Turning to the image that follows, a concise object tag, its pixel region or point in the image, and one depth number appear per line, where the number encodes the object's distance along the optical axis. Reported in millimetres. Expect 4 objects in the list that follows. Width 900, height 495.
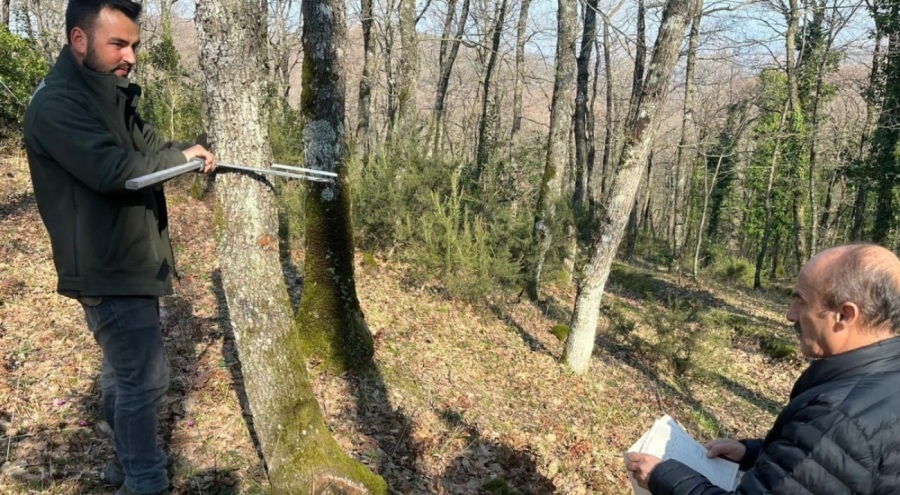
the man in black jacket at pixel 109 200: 2217
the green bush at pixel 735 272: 23609
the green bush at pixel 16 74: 9305
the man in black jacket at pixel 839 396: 1508
